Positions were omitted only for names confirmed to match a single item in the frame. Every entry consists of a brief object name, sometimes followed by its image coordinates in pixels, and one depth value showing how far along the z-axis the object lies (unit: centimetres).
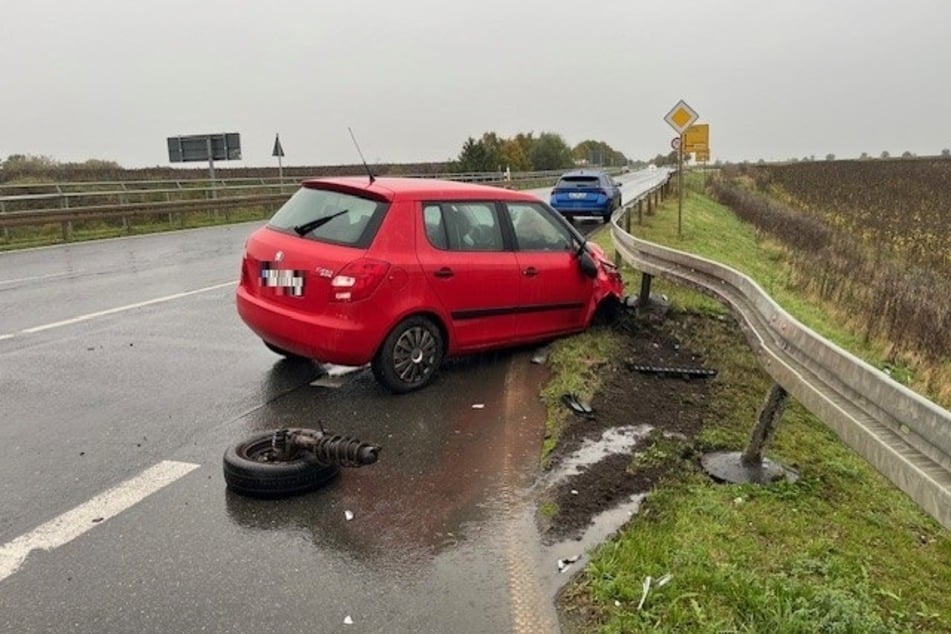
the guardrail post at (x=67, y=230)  1827
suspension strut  407
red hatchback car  562
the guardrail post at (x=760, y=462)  453
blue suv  2328
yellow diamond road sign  1761
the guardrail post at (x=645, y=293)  880
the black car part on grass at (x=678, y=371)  662
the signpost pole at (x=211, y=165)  2944
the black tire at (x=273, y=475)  412
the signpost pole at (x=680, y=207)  1809
